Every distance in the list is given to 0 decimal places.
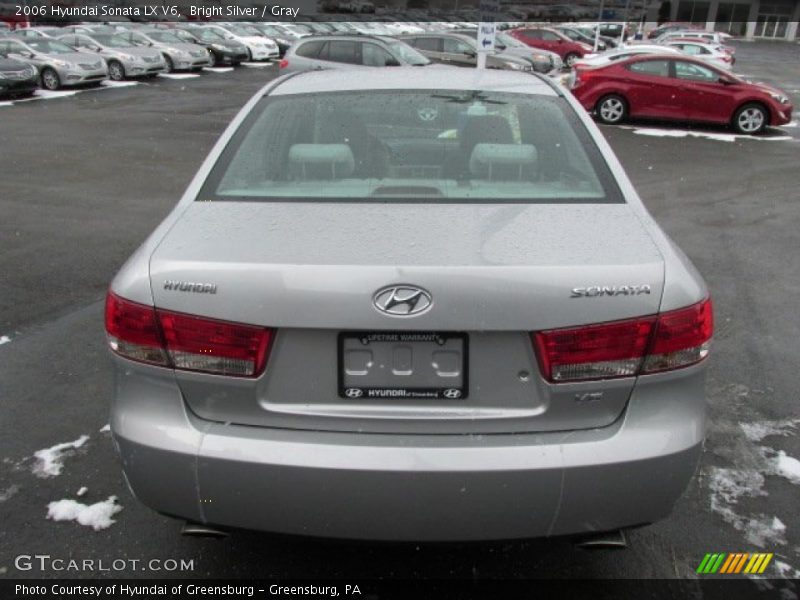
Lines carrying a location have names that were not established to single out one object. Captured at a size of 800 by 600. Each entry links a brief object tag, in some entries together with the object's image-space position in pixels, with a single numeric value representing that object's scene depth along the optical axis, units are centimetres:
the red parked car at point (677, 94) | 1530
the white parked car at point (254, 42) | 3133
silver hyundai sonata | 211
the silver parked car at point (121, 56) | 2308
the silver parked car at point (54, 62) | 2019
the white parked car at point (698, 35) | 3969
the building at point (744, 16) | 7719
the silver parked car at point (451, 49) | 2161
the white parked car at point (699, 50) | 2875
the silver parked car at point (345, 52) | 1753
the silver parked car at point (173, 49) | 2559
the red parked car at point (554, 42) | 3166
